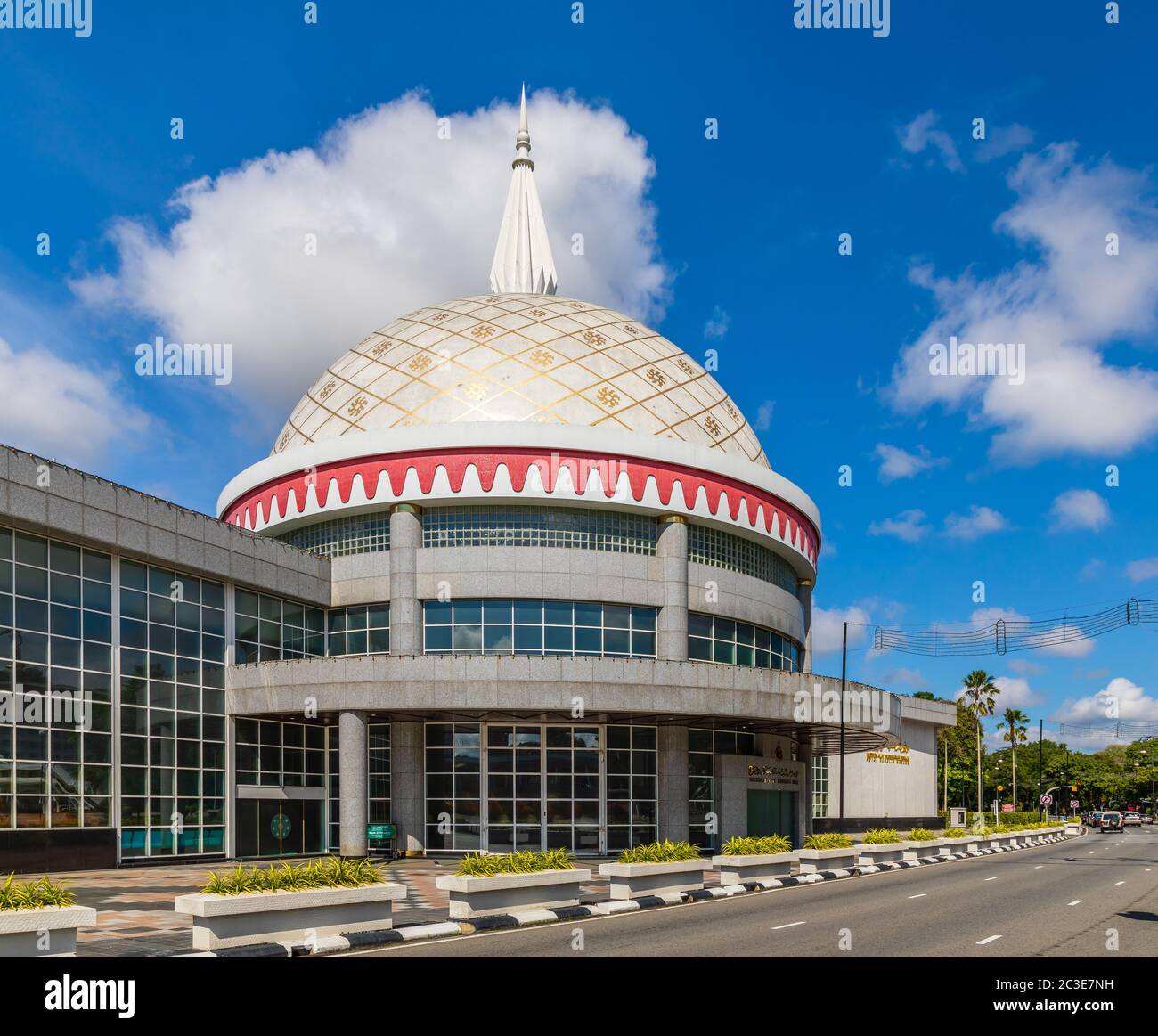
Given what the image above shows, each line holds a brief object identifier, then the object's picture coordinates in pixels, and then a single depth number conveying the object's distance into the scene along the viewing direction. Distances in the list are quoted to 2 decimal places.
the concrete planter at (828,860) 32.94
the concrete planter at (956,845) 46.88
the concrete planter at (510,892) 19.86
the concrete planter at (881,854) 37.03
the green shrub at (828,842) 34.28
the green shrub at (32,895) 13.89
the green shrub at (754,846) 30.09
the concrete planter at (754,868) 28.62
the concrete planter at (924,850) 42.07
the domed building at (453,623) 34.62
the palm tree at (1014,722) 130.62
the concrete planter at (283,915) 15.84
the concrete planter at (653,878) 24.17
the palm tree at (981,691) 118.88
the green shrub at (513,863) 20.75
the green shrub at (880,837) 40.56
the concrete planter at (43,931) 13.35
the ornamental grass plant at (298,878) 16.53
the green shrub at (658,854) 25.20
